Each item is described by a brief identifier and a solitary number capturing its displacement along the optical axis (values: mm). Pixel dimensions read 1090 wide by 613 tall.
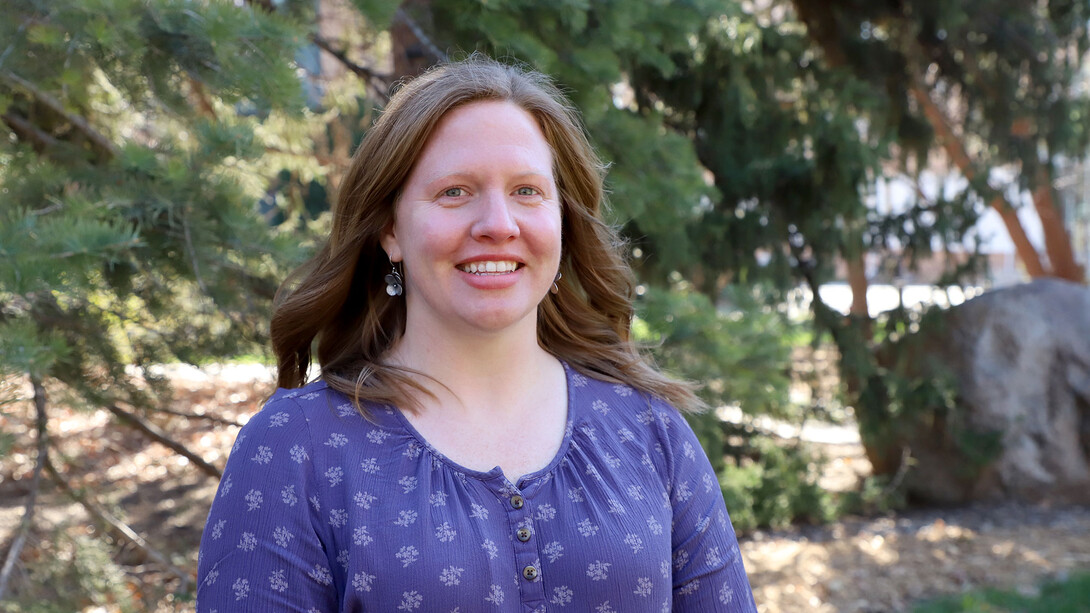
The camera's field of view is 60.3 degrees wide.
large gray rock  6828
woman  1552
